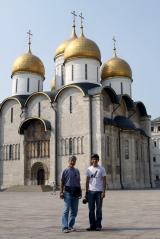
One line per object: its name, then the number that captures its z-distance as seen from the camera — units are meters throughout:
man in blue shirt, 6.18
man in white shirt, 6.33
